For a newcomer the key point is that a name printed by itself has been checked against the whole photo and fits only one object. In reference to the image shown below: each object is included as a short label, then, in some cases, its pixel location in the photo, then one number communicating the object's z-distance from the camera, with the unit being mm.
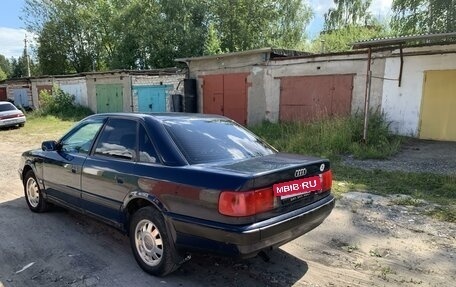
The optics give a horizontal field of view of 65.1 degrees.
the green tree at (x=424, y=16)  15172
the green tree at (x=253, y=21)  29047
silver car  17906
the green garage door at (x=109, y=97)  20719
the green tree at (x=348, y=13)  33250
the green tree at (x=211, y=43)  24758
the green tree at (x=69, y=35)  33219
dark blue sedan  2785
